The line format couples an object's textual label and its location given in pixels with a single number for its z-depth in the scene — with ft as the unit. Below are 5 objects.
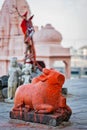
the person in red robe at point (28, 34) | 28.14
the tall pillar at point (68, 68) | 59.16
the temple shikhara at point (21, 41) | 60.49
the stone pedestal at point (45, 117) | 14.08
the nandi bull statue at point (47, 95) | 14.56
